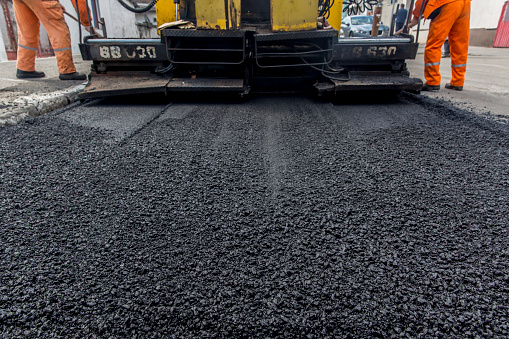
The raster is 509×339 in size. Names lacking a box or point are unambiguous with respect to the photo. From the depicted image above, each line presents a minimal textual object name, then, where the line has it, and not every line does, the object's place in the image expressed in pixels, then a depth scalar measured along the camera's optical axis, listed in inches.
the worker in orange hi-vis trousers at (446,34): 163.8
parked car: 499.5
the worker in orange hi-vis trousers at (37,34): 167.8
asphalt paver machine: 136.5
